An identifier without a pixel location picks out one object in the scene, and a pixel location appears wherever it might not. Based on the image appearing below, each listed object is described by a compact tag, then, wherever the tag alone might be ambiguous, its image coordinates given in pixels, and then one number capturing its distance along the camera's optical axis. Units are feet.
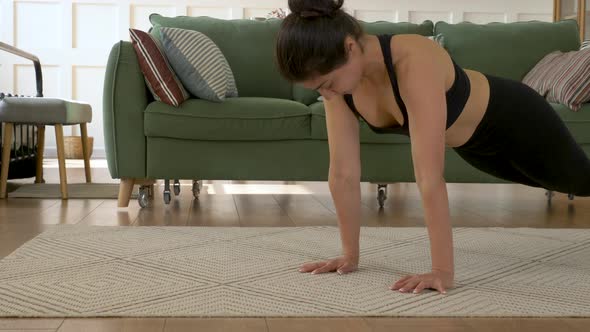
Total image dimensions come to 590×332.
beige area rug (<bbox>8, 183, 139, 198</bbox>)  11.34
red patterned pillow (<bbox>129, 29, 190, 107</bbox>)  9.52
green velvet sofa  9.56
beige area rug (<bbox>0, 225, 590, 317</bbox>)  4.53
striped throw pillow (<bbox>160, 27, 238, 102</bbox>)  9.74
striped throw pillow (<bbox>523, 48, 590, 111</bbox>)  9.96
